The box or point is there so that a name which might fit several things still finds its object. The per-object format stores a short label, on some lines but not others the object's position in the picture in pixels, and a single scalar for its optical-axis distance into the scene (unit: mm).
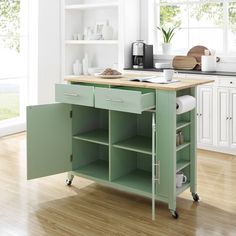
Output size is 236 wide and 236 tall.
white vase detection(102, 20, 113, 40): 5930
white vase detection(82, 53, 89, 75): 6281
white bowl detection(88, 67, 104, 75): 6148
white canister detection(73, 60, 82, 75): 6305
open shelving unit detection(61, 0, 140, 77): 5695
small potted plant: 5764
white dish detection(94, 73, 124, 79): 3552
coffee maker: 5656
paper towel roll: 3088
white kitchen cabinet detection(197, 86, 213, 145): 4941
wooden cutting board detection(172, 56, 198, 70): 5367
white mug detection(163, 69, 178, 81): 3291
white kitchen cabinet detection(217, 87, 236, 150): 4785
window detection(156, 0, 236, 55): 5375
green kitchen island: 3104
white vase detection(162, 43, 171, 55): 5758
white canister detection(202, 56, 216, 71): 5133
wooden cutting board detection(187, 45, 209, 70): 5406
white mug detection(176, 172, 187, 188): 3309
